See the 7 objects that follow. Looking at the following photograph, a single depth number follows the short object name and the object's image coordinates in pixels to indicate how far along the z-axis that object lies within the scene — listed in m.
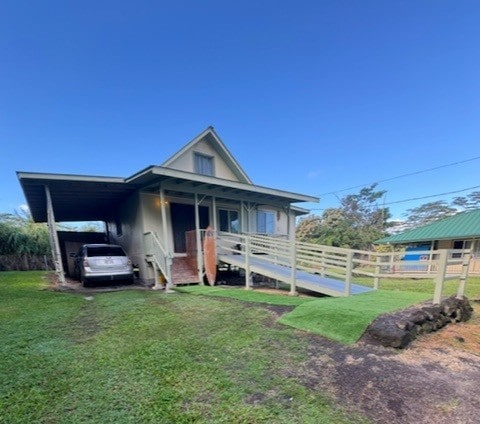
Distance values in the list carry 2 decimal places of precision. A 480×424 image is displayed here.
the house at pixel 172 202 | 8.95
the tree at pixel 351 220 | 35.25
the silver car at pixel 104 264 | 8.55
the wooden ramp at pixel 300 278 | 6.55
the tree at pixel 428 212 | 43.34
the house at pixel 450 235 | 17.52
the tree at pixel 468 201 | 39.12
